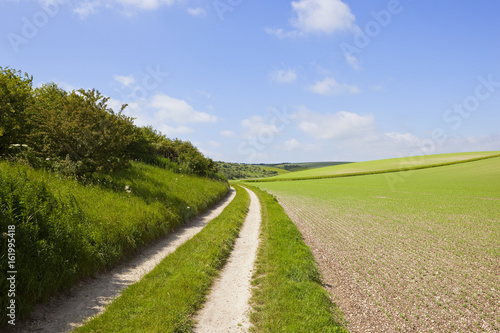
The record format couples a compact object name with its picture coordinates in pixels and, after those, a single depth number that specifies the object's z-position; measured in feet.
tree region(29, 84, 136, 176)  43.11
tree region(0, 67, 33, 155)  37.22
